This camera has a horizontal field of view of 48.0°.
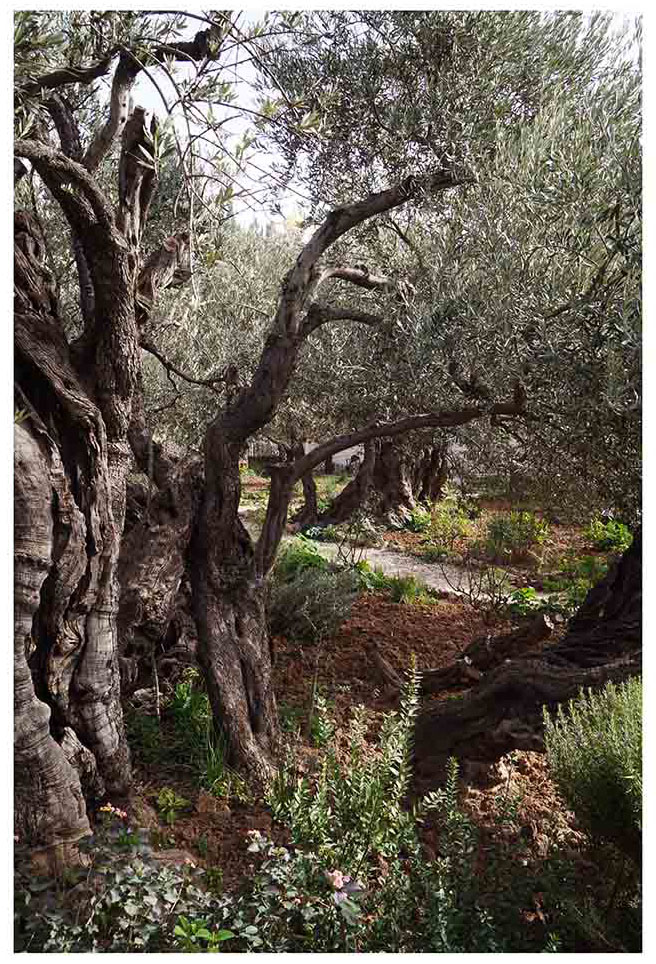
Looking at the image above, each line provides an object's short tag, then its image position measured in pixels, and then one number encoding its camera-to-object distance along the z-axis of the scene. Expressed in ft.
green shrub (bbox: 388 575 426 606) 27.58
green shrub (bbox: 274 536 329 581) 25.76
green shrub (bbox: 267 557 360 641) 21.31
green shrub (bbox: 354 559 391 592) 28.96
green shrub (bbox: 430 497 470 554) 39.52
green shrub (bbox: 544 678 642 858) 10.05
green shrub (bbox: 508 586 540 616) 26.14
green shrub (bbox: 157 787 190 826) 13.17
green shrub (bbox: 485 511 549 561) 34.99
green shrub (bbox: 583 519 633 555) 36.91
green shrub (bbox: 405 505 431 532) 44.57
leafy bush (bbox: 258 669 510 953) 10.06
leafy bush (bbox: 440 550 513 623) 26.30
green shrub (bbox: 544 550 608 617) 27.22
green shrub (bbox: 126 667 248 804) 13.85
